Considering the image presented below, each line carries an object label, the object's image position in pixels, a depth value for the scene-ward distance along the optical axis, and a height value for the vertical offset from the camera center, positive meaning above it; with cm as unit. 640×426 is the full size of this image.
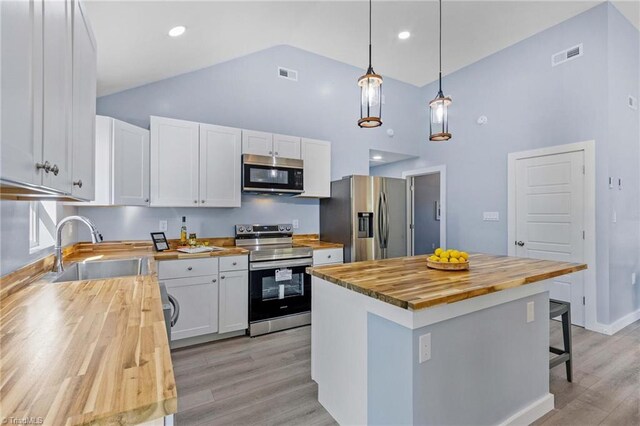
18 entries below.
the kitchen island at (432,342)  150 -73
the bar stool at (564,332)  239 -96
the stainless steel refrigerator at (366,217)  402 -4
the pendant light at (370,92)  214 +86
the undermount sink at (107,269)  225 -44
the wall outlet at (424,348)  148 -65
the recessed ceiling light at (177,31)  262 +159
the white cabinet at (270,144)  369 +86
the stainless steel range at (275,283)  337 -81
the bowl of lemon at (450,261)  205 -32
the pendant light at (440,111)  244 +82
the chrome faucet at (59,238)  188 -15
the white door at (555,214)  362 +0
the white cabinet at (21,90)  78 +35
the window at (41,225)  208 -9
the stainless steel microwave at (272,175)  358 +47
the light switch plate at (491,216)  441 -3
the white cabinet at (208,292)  298 -80
